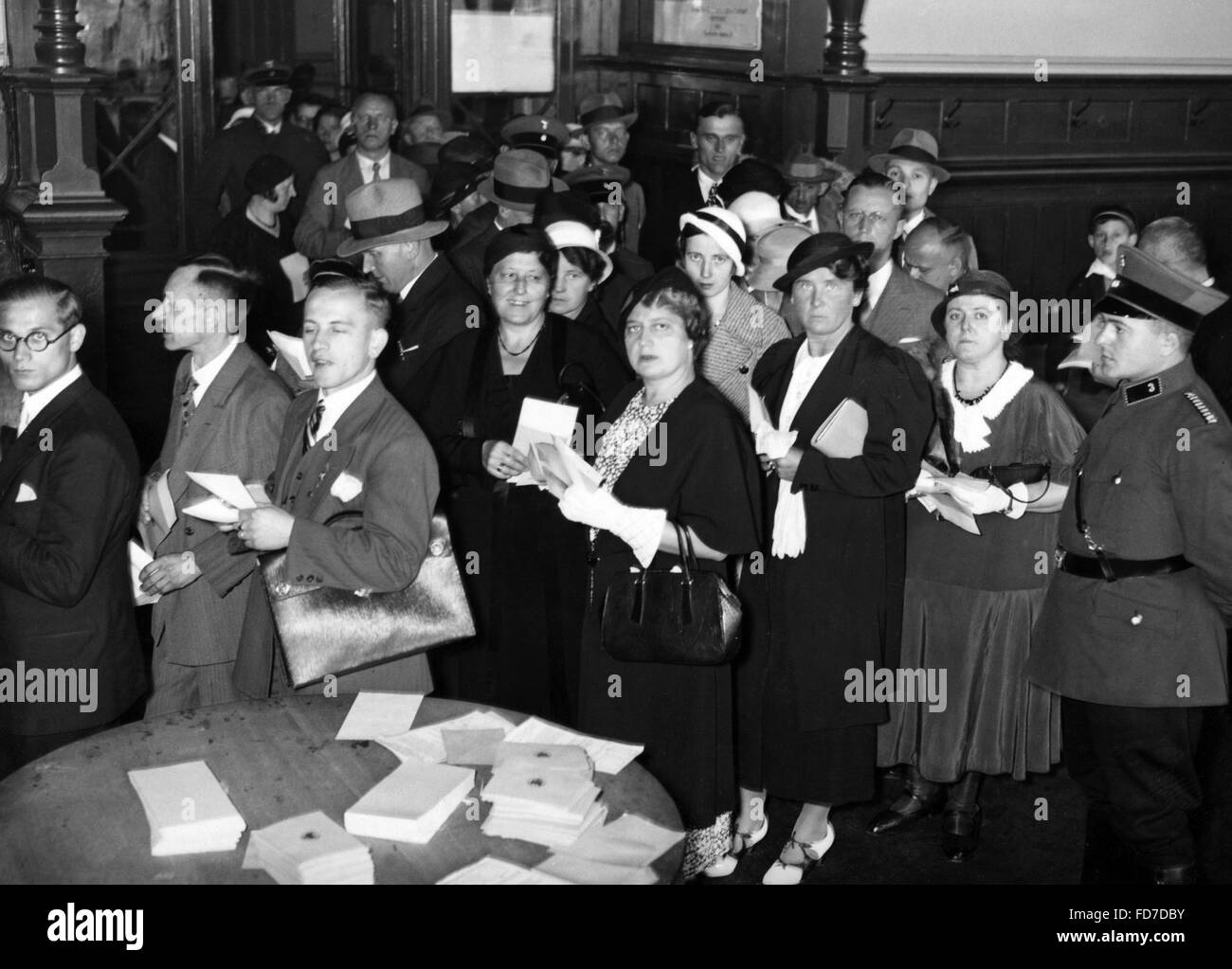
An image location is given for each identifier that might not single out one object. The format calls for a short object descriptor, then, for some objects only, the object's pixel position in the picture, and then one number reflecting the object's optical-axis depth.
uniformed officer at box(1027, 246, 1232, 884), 3.56
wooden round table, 2.62
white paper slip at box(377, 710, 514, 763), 3.02
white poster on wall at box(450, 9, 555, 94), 10.29
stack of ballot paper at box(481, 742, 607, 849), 2.72
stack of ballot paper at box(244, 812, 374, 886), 2.56
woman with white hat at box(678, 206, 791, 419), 4.74
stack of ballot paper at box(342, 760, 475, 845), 2.71
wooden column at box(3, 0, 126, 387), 5.94
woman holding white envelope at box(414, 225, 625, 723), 4.36
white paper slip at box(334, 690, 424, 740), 3.12
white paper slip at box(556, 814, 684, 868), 2.68
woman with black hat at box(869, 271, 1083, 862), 4.23
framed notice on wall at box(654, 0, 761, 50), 9.34
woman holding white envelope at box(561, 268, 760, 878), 3.66
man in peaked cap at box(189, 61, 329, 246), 7.80
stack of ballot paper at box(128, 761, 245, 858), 2.66
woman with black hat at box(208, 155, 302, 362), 6.48
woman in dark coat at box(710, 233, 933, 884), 4.07
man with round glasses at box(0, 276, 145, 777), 3.48
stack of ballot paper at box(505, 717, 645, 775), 3.00
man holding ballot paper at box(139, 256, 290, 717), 3.88
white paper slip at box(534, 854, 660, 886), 2.61
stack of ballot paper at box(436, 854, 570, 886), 2.58
